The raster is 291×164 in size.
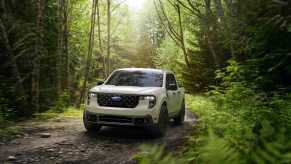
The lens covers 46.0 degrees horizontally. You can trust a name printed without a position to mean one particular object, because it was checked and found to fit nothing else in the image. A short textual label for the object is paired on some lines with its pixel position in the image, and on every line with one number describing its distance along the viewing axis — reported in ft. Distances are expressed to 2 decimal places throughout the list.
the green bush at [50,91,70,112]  44.83
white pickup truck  27.66
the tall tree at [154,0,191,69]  77.06
